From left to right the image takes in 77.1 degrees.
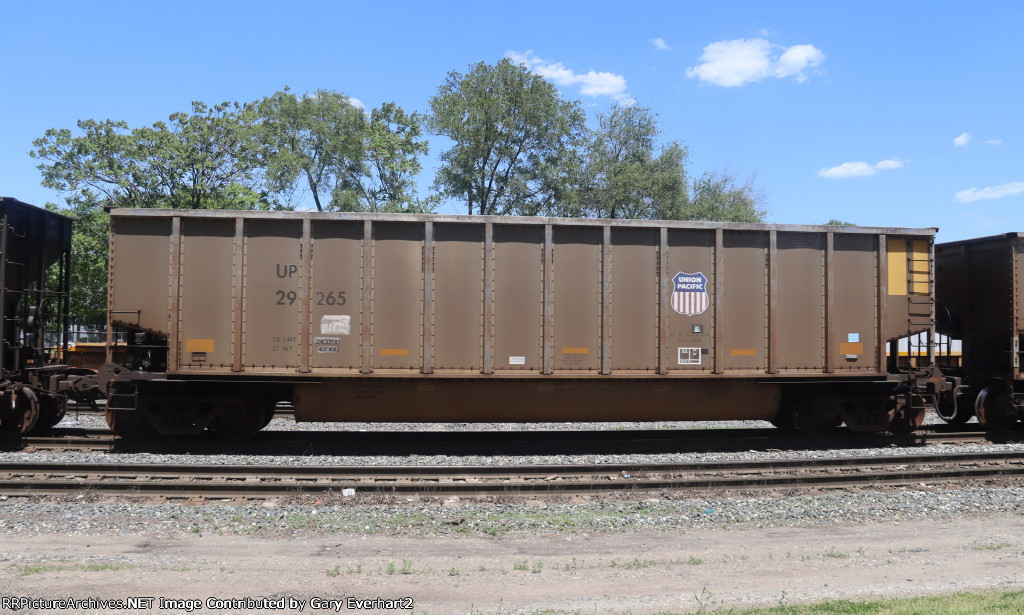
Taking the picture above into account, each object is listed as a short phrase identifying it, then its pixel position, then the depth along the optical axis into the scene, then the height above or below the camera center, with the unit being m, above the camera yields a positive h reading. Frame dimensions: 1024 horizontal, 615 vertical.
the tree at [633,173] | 41.41 +10.34
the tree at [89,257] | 31.31 +3.30
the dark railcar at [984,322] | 11.63 +0.23
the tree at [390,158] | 41.38 +11.17
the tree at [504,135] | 40.84 +12.49
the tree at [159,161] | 32.84 +8.50
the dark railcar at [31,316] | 10.35 +0.14
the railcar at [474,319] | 10.19 +0.16
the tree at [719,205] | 43.34 +9.43
